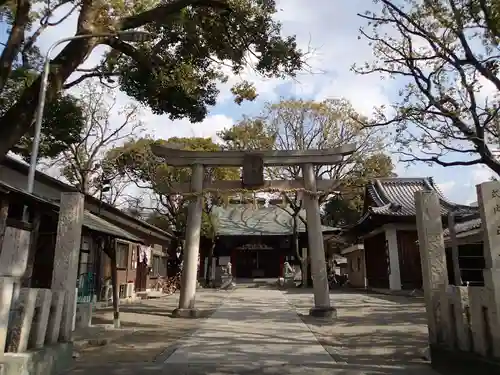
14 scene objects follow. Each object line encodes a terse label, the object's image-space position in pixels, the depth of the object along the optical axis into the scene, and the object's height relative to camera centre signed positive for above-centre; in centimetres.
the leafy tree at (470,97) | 962 +433
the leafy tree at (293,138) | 2583 +833
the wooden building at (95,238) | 1104 +135
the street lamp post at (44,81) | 823 +377
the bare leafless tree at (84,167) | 2333 +651
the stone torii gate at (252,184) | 1291 +298
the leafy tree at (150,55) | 790 +494
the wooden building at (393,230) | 2155 +266
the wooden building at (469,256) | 1691 +91
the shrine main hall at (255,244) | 3669 +323
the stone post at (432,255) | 671 +39
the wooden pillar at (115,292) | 1072 -22
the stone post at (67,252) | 646 +48
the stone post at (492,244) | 502 +41
